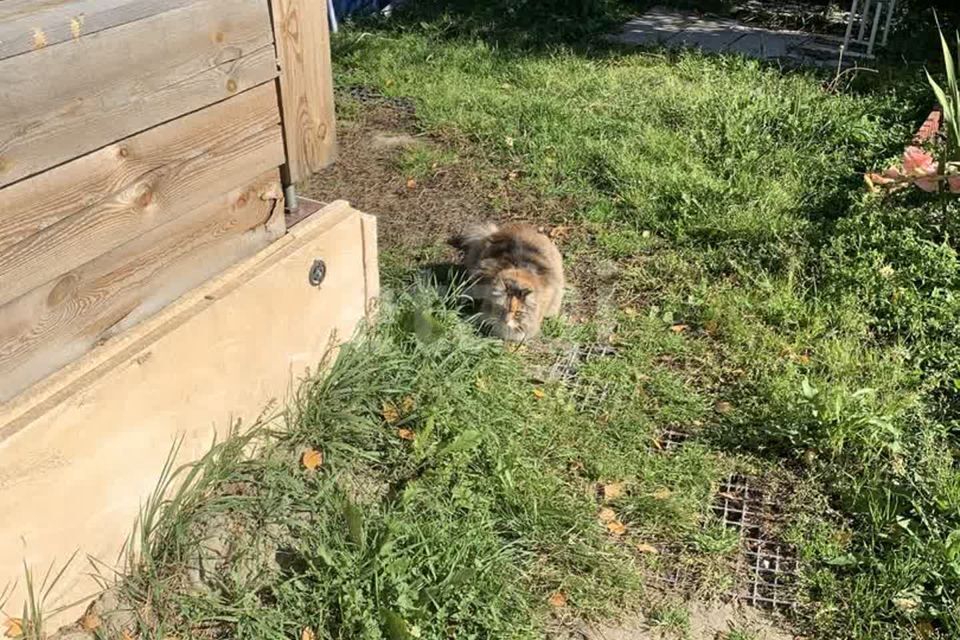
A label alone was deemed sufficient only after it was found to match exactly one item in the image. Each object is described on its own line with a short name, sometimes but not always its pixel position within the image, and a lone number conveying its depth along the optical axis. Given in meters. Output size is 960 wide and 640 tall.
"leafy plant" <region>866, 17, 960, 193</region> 3.53
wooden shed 2.27
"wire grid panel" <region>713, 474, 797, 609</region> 2.99
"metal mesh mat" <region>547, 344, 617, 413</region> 3.87
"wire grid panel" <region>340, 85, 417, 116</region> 6.78
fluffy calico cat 4.08
